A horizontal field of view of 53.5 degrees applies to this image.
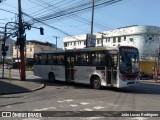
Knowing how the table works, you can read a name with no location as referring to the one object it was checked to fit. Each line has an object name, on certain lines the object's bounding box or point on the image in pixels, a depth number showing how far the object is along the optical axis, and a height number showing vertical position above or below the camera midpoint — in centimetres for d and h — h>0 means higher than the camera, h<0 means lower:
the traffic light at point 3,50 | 1592 +115
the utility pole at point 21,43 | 1429 +169
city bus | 1009 -32
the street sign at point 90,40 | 1814 +244
